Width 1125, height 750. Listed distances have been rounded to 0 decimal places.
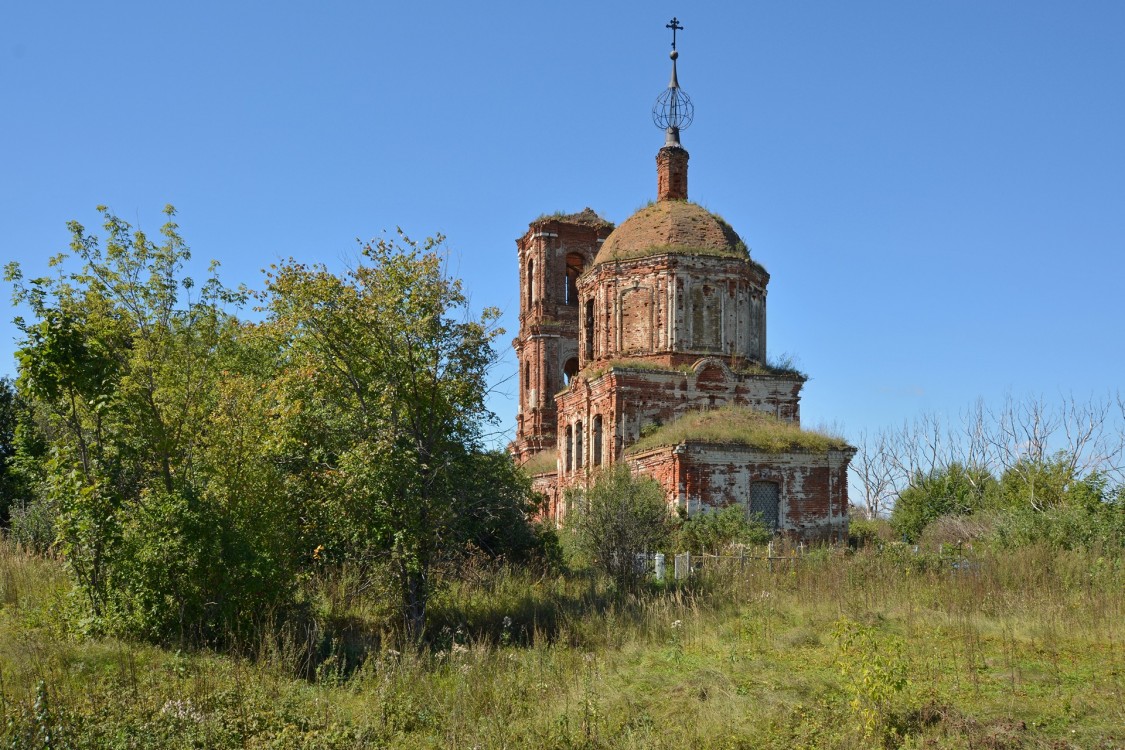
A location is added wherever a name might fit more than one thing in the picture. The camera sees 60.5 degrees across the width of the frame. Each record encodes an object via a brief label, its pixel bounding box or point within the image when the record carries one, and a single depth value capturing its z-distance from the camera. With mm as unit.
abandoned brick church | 27250
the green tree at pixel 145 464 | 11094
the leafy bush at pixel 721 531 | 23938
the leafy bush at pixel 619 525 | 18281
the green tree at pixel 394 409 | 12812
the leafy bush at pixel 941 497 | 36469
